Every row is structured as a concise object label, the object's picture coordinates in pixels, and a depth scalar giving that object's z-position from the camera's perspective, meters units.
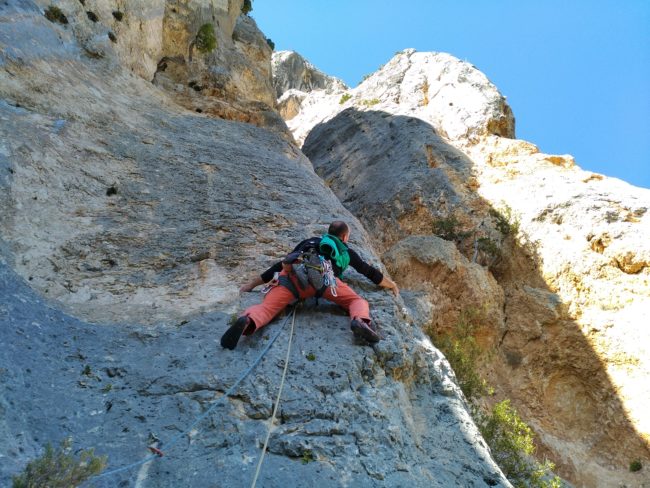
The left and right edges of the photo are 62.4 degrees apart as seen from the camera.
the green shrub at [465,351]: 9.27
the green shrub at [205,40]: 16.17
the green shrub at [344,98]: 24.95
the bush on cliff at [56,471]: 3.32
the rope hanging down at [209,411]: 3.94
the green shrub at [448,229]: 13.53
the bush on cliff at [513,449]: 7.38
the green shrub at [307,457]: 4.35
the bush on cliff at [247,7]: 22.91
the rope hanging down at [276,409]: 3.93
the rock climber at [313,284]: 5.59
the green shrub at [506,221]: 13.05
